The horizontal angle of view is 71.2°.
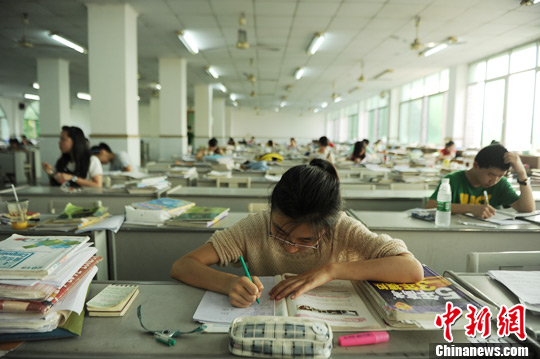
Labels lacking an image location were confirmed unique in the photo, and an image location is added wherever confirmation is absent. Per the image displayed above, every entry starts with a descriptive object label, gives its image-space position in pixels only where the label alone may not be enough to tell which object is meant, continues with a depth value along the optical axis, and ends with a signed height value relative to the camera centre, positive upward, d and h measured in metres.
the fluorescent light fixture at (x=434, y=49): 8.15 +2.32
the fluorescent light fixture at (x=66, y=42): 7.86 +2.24
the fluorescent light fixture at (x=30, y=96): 18.62 +2.51
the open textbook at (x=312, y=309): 1.07 -0.48
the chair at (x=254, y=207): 2.73 -0.42
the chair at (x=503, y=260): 1.58 -0.45
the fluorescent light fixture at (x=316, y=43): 7.73 +2.34
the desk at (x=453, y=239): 2.23 -0.52
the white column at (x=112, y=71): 6.37 +1.31
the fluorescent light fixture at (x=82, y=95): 18.19 +2.53
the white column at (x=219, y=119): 19.98 +1.60
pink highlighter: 0.96 -0.48
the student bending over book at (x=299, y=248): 1.24 -0.37
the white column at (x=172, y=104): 10.23 +1.19
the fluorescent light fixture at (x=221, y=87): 15.45 +2.63
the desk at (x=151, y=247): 2.21 -0.60
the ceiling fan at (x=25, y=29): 6.81 +2.31
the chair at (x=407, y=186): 4.31 -0.38
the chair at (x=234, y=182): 4.49 -0.40
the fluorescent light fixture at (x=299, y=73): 12.02 +2.58
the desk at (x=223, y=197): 3.33 -0.43
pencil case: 0.88 -0.45
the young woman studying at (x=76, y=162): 3.82 -0.16
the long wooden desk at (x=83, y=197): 3.32 -0.45
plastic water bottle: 2.26 -0.33
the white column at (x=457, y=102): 11.09 +1.53
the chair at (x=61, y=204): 2.79 -0.46
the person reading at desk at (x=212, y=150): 8.77 -0.04
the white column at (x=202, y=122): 14.52 +1.03
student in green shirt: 2.46 -0.23
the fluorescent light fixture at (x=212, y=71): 11.38 +2.50
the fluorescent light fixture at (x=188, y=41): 7.78 +2.35
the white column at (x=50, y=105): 10.38 +1.11
